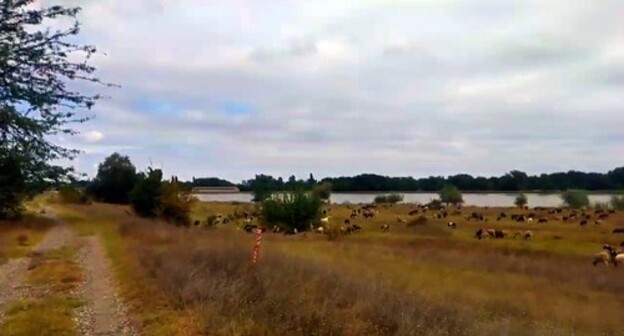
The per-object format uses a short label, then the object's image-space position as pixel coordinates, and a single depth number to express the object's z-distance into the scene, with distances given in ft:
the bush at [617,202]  278.40
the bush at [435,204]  310.04
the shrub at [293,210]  171.63
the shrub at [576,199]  301.80
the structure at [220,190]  486.51
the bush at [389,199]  374.59
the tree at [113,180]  268.95
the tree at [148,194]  160.33
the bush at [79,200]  255.13
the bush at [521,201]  323.76
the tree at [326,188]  262.26
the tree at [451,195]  347.36
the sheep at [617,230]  164.14
